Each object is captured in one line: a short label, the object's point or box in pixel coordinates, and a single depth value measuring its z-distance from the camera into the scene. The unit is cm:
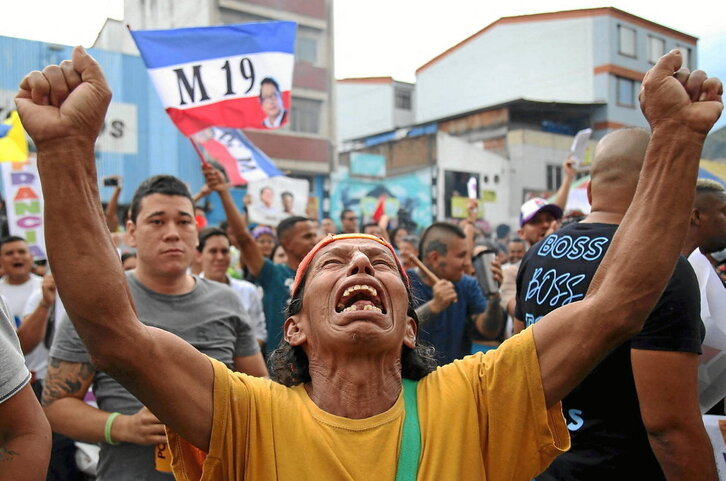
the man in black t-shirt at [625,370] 217
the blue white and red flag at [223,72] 579
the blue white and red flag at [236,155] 646
